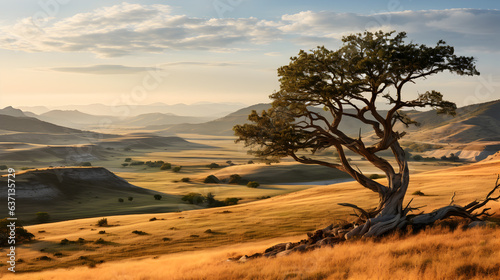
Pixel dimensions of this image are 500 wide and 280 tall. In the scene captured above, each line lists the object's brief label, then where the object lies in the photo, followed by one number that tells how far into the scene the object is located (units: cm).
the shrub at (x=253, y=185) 9112
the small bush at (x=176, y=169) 13046
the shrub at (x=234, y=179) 10252
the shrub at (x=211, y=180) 9994
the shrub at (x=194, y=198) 6606
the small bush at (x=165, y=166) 14012
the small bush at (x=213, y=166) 14669
